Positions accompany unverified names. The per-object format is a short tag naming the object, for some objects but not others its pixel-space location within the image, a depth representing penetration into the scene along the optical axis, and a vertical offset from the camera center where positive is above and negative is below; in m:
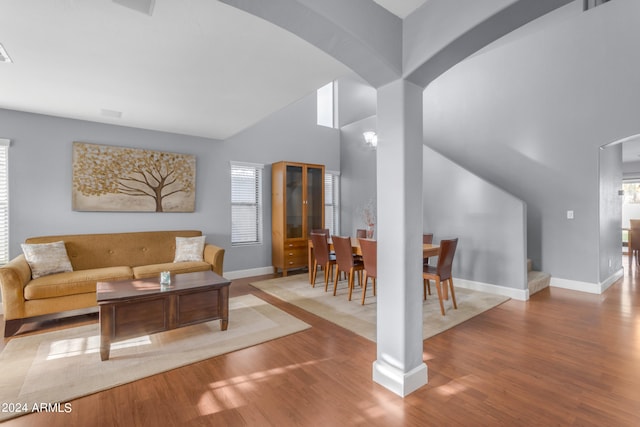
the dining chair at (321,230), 5.92 -0.27
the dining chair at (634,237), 6.64 -0.44
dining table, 3.82 -0.45
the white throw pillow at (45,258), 3.50 -0.49
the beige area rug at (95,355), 2.14 -1.18
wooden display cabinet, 5.72 +0.08
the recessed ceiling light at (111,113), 3.91 +1.31
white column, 2.07 -0.15
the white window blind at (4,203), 3.87 +0.15
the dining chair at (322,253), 4.64 -0.57
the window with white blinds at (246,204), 5.70 +0.23
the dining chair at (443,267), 3.56 -0.59
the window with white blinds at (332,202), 7.10 +0.32
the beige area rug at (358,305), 3.29 -1.12
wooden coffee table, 2.59 -0.80
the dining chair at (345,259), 4.20 -0.59
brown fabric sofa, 3.10 -0.66
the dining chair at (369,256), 3.76 -0.49
